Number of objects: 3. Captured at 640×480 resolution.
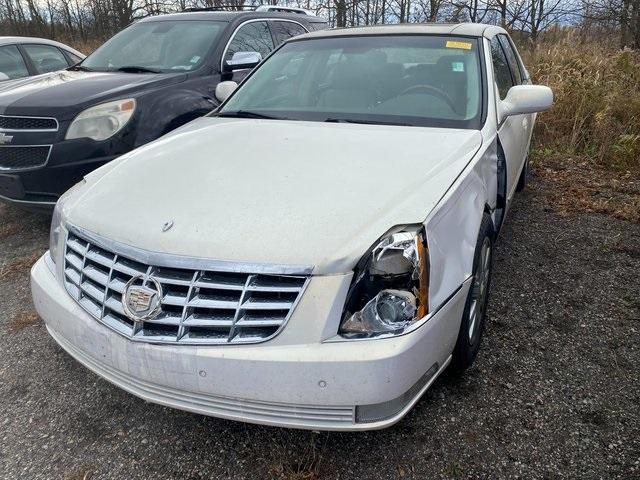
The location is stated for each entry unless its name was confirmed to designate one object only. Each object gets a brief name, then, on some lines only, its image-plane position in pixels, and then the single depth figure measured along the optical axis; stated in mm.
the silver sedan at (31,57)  6598
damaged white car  1713
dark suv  3822
